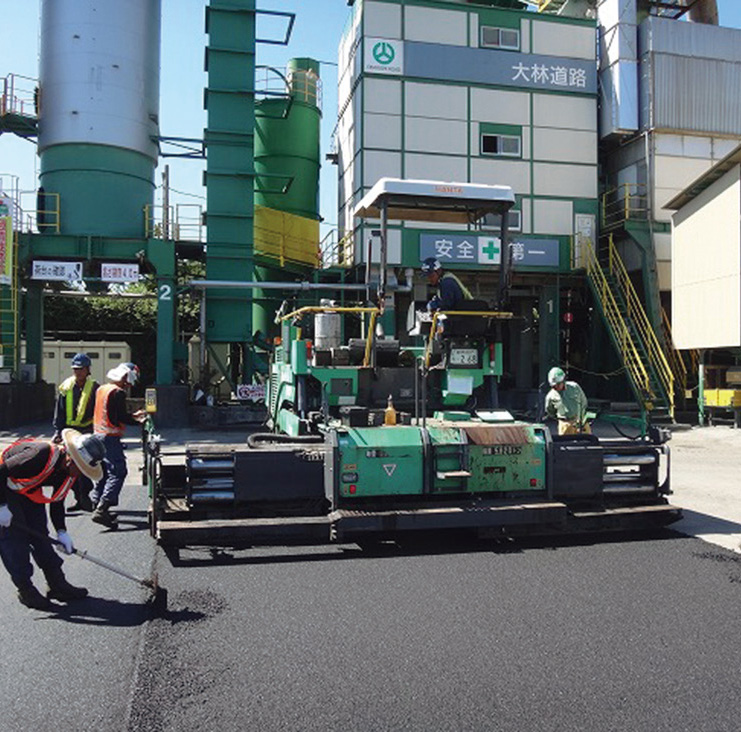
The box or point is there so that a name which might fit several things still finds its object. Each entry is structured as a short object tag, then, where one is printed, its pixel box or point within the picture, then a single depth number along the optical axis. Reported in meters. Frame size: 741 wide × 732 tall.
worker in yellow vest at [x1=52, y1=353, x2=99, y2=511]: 7.71
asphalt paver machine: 5.89
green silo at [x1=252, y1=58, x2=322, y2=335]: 21.92
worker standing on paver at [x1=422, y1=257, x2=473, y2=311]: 6.94
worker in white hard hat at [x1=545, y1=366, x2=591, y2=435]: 8.49
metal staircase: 17.55
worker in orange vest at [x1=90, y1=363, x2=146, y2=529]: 7.19
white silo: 18.16
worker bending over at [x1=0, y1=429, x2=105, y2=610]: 4.52
